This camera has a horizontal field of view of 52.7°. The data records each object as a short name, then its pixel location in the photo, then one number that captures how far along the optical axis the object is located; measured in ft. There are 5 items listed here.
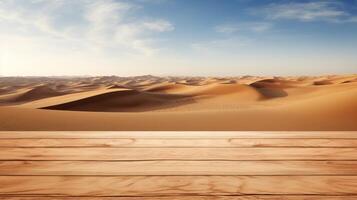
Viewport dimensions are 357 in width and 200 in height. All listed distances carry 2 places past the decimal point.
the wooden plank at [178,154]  7.29
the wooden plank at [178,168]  6.35
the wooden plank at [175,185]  5.49
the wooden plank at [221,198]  5.26
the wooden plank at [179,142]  8.31
